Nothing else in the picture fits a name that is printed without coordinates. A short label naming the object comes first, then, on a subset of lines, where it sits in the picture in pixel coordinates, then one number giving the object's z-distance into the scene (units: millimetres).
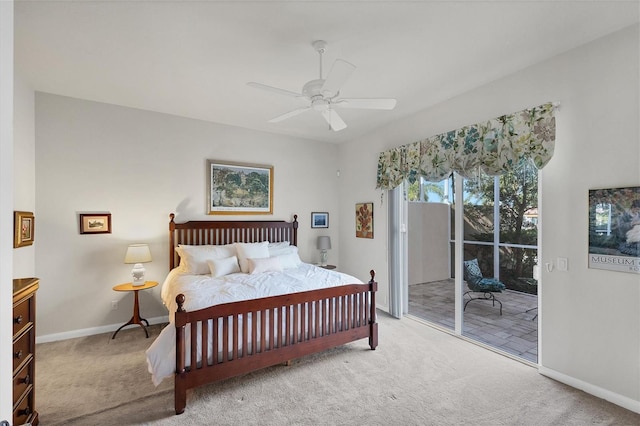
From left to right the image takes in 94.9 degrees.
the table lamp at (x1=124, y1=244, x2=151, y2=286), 3586
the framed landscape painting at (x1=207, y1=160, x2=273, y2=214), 4465
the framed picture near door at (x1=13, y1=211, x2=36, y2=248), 2843
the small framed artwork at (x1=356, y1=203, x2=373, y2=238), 4844
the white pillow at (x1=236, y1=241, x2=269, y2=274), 3871
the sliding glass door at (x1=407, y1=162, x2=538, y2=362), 3070
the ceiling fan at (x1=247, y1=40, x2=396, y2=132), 2131
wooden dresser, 1751
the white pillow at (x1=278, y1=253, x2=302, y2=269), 4000
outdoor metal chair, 3314
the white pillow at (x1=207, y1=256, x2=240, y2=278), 3602
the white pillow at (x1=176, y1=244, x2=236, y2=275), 3732
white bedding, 2275
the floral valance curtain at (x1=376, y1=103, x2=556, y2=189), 2699
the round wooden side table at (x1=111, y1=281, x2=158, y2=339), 3557
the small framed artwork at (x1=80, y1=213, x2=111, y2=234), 3619
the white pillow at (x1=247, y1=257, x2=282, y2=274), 3701
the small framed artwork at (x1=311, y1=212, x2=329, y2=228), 5391
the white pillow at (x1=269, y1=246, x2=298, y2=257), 4312
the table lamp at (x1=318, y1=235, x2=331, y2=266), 5211
